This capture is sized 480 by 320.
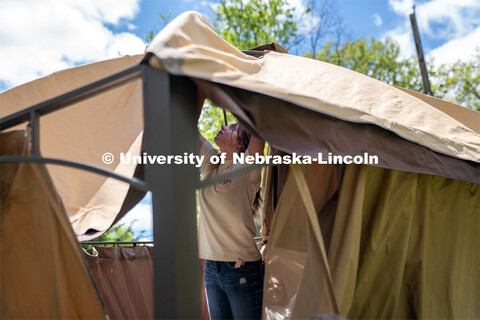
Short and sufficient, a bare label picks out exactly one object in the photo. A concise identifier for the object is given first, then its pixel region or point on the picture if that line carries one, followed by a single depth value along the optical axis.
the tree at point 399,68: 19.88
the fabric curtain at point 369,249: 2.45
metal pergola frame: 1.97
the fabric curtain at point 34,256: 2.49
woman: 2.96
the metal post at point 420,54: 11.15
